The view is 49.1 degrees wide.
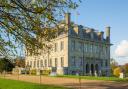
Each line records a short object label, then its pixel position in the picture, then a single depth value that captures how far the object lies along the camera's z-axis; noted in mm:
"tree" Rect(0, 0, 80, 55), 5652
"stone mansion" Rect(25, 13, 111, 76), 26727
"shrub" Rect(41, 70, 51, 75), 24986
